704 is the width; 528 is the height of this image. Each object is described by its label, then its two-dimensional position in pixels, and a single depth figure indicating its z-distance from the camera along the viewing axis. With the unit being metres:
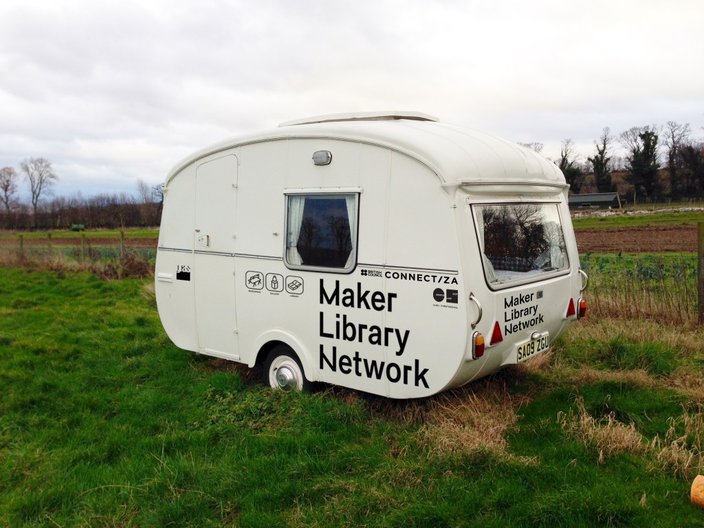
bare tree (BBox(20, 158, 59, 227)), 81.00
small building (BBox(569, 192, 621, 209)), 49.66
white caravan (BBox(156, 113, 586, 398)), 4.68
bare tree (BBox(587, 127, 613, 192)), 57.94
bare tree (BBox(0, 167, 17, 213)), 73.33
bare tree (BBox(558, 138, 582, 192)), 55.62
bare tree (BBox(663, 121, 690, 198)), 53.85
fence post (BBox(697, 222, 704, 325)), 7.82
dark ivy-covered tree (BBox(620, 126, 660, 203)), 54.75
